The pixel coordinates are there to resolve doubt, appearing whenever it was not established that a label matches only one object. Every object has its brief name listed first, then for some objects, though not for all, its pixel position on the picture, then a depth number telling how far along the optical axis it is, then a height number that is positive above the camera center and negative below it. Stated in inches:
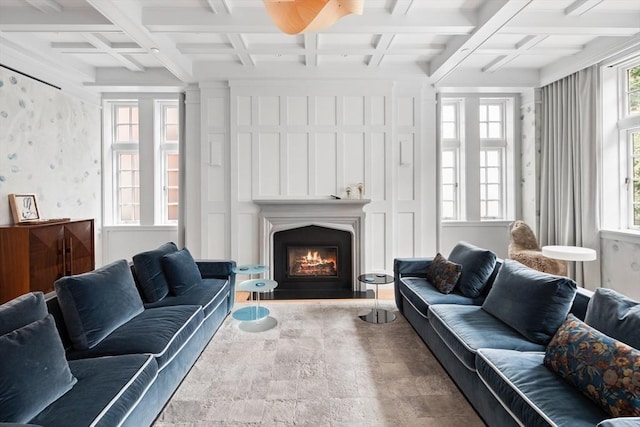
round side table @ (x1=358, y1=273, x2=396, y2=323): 142.3 -41.9
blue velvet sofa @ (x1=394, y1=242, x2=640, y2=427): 58.8 -29.1
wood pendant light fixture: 79.2 +46.9
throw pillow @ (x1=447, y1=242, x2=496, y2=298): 122.2 -20.0
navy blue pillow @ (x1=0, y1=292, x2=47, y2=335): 64.7 -18.7
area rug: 81.3 -45.5
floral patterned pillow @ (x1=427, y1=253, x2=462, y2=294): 127.0 -22.3
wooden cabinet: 138.4 -16.8
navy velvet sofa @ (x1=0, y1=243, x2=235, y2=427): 57.9 -28.9
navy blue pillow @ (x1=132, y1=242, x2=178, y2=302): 116.9 -20.7
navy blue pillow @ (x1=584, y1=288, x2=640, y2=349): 64.4 -20.0
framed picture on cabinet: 153.9 +3.4
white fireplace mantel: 191.5 -2.4
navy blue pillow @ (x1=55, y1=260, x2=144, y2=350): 82.1 -22.1
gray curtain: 172.1 +24.1
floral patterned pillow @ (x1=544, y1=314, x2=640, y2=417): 54.2 -25.8
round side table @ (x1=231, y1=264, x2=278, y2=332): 129.4 -37.1
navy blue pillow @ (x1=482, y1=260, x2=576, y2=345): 83.7 -22.0
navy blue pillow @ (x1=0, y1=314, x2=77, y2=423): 55.3 -26.3
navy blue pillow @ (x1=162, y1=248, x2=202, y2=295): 124.6 -20.6
